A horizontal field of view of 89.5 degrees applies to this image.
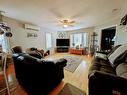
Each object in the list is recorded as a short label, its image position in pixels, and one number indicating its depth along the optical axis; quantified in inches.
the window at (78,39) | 222.6
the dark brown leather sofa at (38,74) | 49.8
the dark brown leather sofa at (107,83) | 30.8
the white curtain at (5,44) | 111.2
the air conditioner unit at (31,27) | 141.7
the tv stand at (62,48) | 244.1
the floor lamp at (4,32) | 50.1
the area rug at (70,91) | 58.0
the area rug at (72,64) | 105.2
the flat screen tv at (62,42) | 241.1
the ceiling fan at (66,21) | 121.0
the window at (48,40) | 207.7
